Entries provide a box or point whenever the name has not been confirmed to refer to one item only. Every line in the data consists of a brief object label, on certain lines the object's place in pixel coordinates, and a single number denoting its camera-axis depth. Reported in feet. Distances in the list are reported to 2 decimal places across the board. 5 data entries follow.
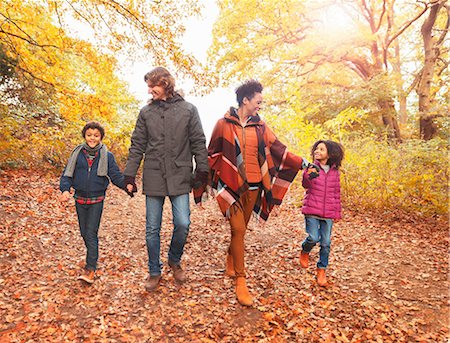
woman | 10.82
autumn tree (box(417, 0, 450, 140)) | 33.86
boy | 11.36
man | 10.69
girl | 12.04
